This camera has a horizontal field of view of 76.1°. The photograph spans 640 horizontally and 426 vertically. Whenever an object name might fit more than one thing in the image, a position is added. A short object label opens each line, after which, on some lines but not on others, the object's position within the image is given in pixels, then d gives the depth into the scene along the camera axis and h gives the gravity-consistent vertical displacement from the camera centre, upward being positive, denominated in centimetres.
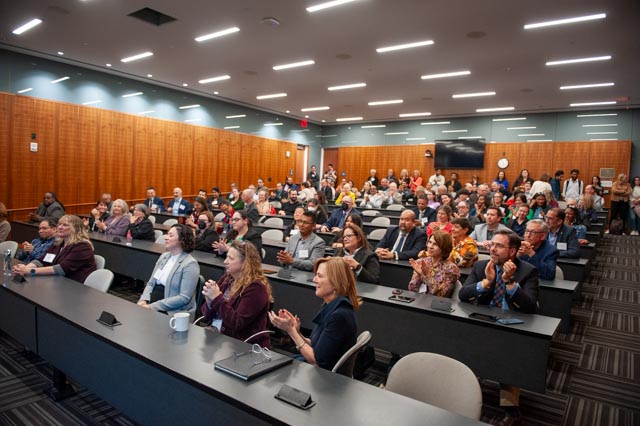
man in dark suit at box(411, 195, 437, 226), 733 -34
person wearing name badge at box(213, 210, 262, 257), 472 -52
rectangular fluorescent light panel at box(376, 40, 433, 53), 743 +274
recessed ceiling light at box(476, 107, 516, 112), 1349 +292
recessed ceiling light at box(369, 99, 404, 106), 1278 +287
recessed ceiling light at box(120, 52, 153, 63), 894 +280
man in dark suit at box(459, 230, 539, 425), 297 -65
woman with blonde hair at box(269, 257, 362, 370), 210 -70
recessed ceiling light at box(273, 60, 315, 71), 902 +278
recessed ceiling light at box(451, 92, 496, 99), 1139 +285
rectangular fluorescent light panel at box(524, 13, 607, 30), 603 +271
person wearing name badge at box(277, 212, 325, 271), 436 -64
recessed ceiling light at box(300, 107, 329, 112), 1466 +290
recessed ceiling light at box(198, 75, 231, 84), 1062 +283
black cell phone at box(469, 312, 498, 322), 273 -82
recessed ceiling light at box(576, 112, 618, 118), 1279 +270
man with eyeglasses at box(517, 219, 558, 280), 394 -53
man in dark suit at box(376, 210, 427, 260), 481 -60
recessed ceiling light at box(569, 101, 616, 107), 1189 +287
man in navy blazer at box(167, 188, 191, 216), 981 -54
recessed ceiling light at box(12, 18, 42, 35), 725 +277
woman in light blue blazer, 317 -77
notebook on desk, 178 -82
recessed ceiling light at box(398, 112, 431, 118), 1500 +294
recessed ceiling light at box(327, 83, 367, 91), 1088 +282
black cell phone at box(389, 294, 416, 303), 314 -82
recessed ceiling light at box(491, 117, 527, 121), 1421 +274
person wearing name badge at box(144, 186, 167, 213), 1011 -53
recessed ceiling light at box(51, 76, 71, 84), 973 +238
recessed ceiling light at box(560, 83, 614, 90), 986 +281
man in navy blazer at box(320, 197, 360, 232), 724 -47
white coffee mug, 231 -78
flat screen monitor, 1498 +152
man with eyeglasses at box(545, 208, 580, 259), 504 -46
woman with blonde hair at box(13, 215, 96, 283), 362 -70
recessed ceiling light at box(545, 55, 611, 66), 787 +275
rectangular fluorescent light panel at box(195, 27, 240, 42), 719 +274
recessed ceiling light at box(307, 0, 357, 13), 583 +269
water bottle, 351 -74
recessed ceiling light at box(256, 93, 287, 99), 1254 +286
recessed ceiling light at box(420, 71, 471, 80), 931 +278
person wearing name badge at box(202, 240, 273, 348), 259 -74
